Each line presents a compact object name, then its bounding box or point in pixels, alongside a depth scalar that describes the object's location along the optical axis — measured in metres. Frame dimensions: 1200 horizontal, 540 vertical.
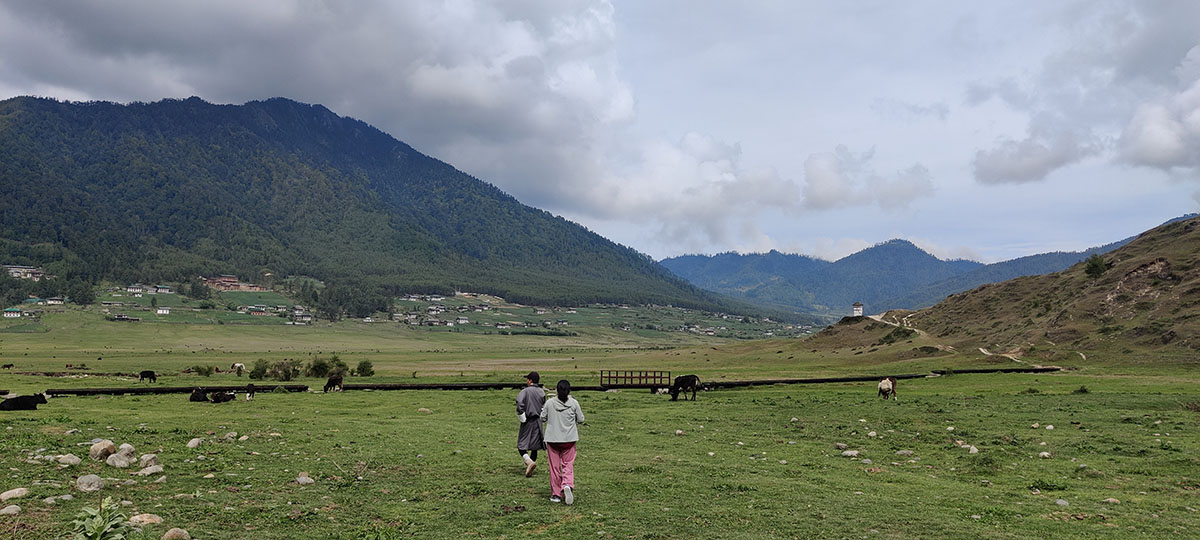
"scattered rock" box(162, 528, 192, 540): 9.33
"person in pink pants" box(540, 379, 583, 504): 13.50
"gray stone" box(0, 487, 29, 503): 10.99
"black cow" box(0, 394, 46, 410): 26.69
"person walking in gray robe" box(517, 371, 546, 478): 15.02
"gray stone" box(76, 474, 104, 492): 12.27
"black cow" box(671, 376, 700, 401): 41.91
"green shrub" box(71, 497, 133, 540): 7.10
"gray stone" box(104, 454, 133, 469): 14.63
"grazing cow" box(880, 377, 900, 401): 38.38
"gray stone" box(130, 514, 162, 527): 10.04
